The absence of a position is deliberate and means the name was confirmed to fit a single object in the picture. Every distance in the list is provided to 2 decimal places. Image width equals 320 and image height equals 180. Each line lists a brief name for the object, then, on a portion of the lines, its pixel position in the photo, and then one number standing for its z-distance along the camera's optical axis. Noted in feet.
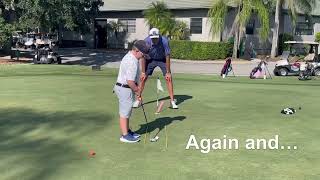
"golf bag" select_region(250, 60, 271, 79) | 68.31
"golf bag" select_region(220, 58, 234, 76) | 69.62
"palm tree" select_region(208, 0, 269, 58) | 119.22
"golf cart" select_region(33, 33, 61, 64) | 89.61
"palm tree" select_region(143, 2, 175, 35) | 134.21
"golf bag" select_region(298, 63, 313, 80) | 68.21
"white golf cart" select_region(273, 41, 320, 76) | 76.46
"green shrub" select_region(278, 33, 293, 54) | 139.85
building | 136.21
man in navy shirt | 33.99
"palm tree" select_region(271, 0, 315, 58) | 127.54
